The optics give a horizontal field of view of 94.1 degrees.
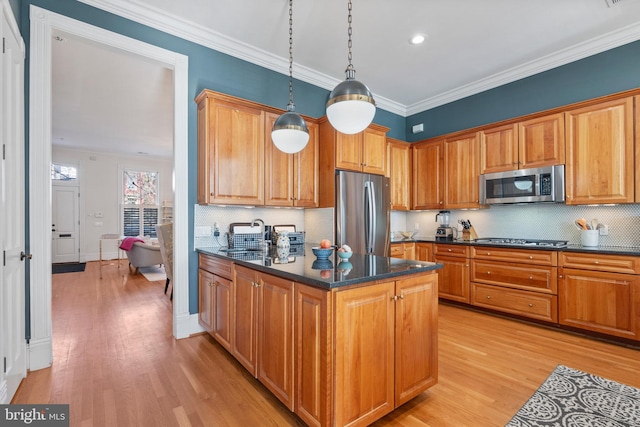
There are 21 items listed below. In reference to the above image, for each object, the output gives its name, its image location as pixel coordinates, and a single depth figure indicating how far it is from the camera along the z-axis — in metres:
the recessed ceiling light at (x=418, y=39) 3.25
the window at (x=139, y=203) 8.86
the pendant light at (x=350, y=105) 1.74
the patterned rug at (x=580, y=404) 1.75
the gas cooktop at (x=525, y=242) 3.39
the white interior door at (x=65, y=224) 7.80
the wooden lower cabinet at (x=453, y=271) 3.98
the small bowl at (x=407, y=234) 4.95
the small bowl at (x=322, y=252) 2.11
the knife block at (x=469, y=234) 4.27
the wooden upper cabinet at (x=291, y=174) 3.31
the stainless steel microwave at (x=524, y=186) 3.42
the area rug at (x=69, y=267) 6.65
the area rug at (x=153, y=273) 6.00
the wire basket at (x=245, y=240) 3.16
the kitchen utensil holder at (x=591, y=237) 3.25
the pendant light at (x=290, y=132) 2.30
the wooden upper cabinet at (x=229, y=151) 2.94
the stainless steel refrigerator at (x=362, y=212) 3.54
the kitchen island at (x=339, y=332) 1.48
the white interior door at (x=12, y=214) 1.78
